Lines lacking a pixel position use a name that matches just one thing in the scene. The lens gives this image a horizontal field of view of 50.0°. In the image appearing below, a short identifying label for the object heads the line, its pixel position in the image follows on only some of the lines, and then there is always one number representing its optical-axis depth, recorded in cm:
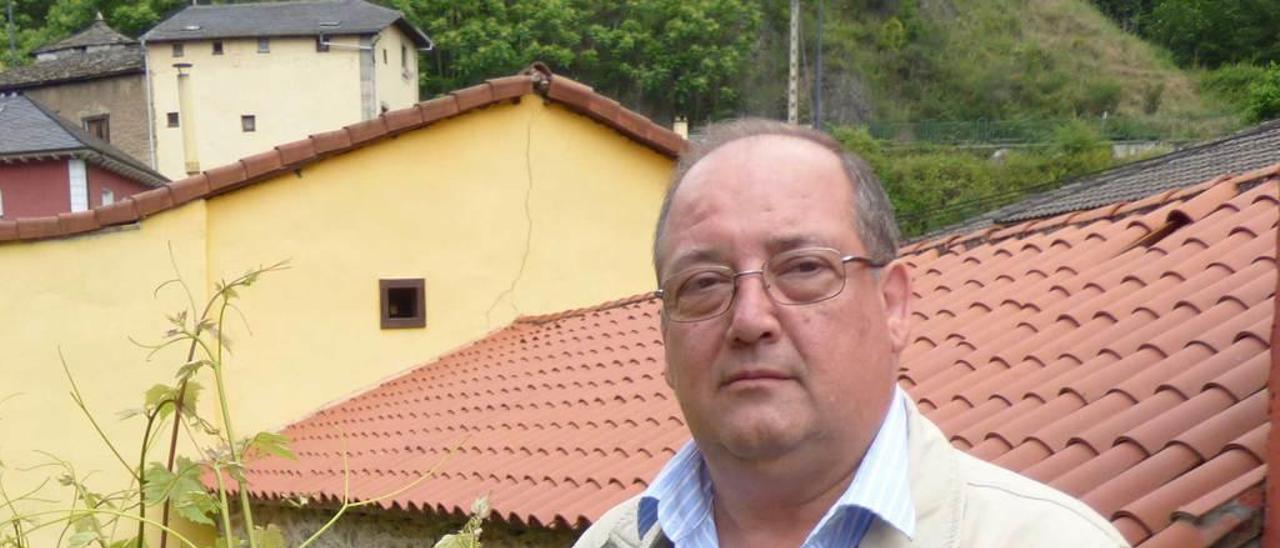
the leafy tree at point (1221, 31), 5653
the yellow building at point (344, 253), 980
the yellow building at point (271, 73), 4088
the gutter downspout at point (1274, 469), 227
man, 165
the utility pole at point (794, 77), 3503
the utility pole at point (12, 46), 5547
